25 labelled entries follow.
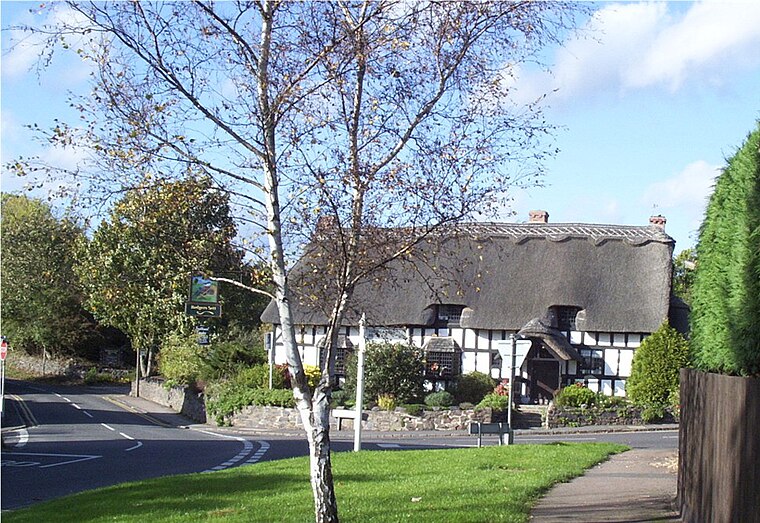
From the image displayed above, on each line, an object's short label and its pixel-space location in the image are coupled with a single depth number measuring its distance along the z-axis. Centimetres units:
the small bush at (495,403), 3812
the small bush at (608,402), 3884
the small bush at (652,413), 3831
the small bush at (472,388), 4150
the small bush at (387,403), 3928
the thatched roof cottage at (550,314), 4312
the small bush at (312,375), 4069
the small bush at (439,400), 3966
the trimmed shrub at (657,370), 3862
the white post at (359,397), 2425
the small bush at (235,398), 4019
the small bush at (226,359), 4609
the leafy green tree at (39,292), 6556
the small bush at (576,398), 3919
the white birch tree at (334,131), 974
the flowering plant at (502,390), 4091
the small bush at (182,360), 4722
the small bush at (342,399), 4062
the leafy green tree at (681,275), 5718
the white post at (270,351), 4209
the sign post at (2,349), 3259
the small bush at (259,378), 4319
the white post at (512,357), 2690
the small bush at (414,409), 3850
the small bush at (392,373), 4000
